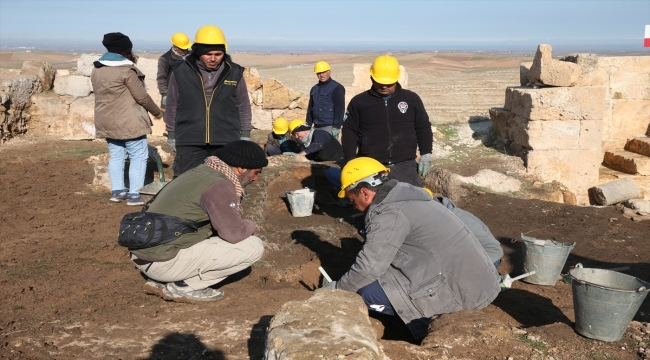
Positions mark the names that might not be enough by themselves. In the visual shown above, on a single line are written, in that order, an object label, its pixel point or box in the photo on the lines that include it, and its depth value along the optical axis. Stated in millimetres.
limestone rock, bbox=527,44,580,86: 8906
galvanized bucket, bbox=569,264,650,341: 3461
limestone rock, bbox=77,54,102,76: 11648
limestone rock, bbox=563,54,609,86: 9156
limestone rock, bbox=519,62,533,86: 10023
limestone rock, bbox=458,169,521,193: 8422
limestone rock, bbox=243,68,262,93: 11570
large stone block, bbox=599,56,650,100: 10117
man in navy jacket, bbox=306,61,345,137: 8766
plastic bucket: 6820
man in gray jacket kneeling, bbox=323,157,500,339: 3584
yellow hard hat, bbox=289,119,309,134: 9141
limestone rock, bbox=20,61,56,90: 11359
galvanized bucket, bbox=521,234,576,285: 4914
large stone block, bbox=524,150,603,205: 9125
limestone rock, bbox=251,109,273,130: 11748
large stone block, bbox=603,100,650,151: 10281
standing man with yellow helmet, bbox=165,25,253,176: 5147
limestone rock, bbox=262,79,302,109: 11680
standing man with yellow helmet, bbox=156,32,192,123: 7711
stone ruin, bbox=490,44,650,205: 8922
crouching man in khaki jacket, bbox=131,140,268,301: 3896
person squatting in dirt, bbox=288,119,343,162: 8470
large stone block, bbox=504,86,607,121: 8883
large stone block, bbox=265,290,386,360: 2520
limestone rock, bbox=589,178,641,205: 8641
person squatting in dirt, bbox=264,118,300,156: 9367
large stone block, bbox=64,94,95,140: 10805
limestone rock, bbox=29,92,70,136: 10945
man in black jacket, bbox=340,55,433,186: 5492
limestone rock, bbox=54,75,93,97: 11266
